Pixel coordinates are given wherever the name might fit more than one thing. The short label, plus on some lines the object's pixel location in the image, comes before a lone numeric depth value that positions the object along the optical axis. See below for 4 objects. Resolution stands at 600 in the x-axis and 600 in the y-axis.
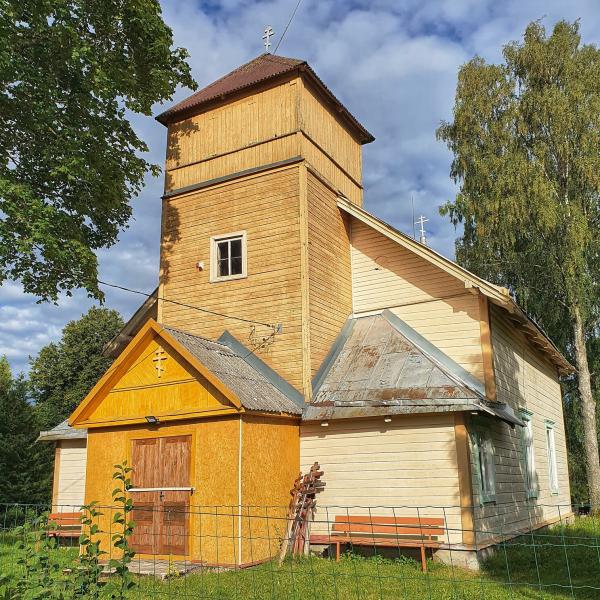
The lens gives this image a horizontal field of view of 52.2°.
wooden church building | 10.27
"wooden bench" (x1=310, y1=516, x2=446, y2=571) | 9.88
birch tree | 18.95
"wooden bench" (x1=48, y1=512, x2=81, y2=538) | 13.22
